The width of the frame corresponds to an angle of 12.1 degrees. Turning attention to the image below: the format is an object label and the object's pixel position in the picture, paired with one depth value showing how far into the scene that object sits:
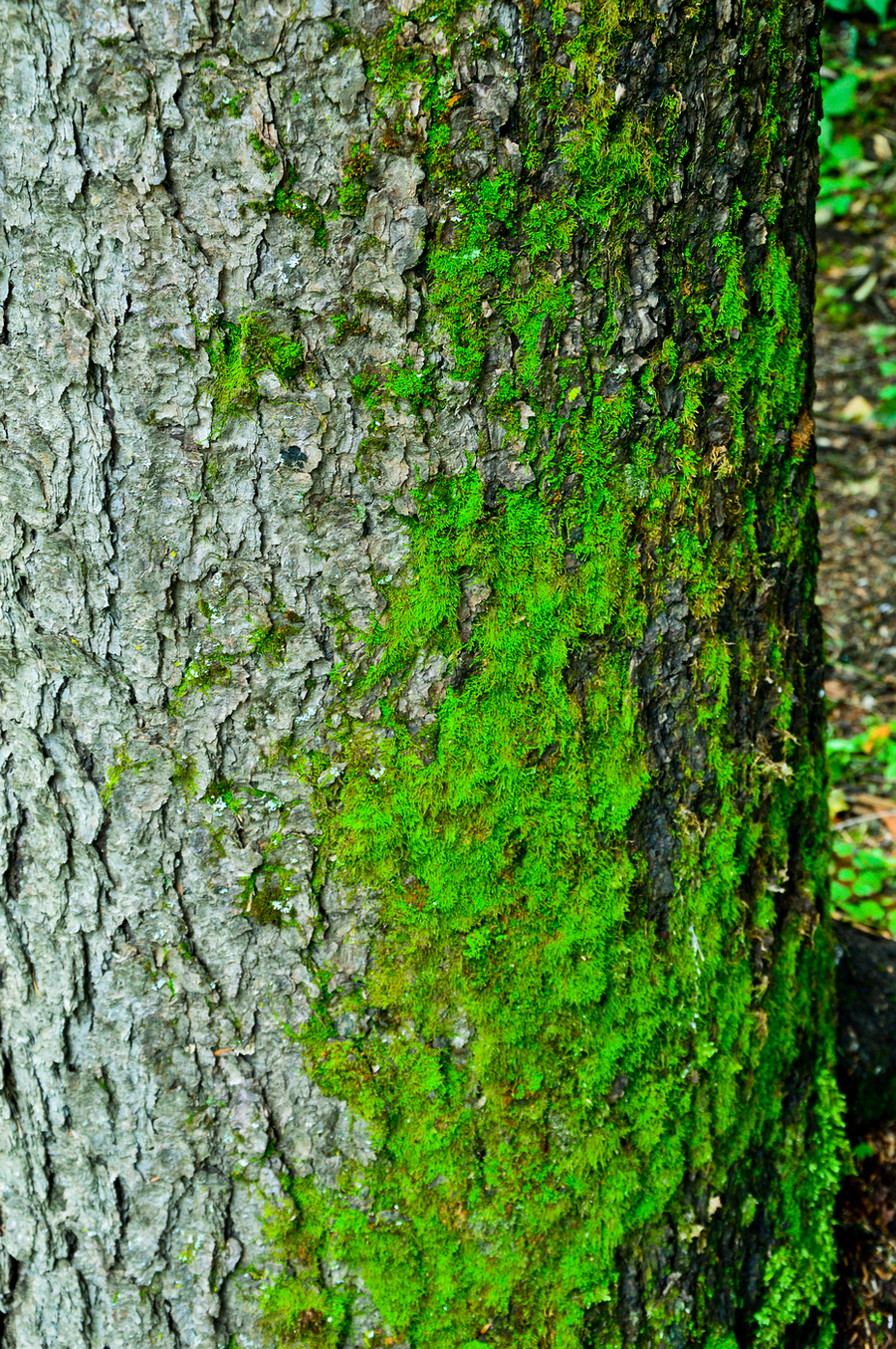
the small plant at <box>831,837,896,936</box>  2.50
